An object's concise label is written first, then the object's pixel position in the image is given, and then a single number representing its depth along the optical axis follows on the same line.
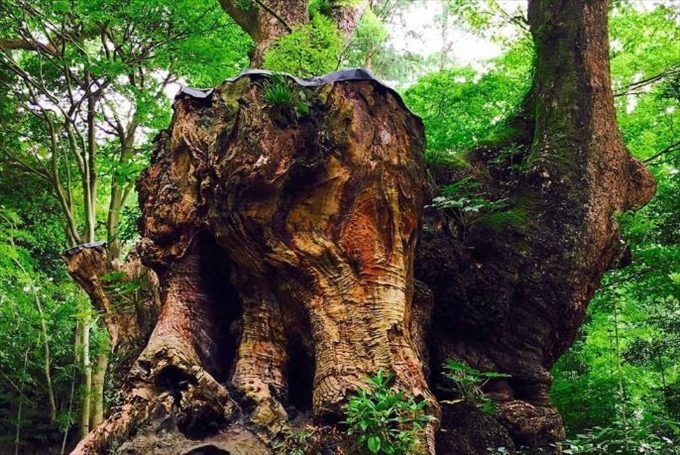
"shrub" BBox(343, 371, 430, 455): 2.75
